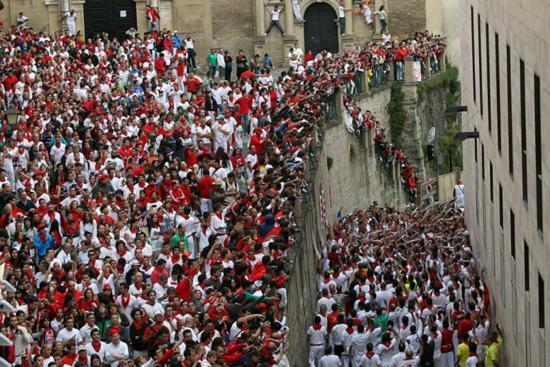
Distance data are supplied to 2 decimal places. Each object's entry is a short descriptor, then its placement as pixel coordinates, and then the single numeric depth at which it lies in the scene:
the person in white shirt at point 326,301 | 35.31
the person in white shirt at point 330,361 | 33.12
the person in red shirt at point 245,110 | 48.50
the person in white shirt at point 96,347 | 27.97
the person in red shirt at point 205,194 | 38.62
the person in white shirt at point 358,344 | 33.78
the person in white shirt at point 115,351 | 28.05
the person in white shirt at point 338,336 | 33.88
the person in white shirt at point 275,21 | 68.19
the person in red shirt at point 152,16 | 66.38
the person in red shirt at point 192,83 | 52.37
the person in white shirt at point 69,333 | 28.34
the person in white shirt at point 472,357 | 32.94
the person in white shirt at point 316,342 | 33.88
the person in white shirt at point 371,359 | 33.25
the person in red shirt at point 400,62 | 63.16
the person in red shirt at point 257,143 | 43.12
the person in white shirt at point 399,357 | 33.06
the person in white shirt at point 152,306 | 29.83
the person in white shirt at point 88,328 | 28.50
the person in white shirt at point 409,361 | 32.94
